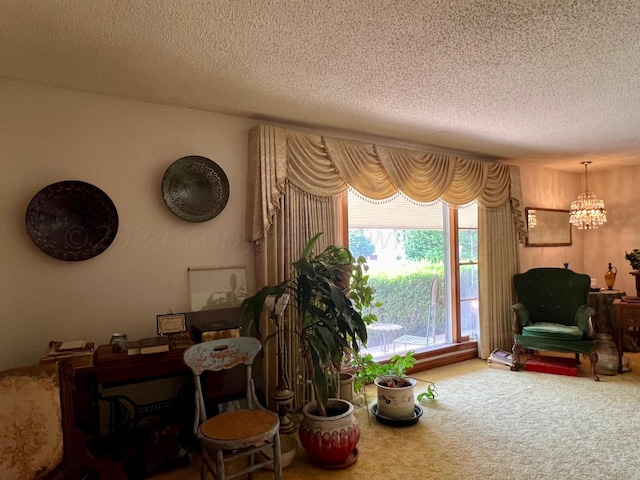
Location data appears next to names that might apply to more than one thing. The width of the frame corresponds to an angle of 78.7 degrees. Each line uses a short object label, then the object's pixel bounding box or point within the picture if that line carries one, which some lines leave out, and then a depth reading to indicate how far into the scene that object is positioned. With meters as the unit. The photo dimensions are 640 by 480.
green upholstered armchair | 3.98
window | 4.08
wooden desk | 2.24
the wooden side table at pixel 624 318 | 4.10
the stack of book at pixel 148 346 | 2.37
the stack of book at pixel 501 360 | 4.25
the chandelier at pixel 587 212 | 5.01
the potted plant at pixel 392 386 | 2.93
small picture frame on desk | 2.59
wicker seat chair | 1.94
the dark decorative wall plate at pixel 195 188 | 2.87
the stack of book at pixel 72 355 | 2.16
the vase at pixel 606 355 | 4.06
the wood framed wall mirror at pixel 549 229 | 5.27
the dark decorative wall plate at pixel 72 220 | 2.44
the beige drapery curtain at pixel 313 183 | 3.14
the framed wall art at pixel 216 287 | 2.97
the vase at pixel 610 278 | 4.97
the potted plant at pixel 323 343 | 2.34
